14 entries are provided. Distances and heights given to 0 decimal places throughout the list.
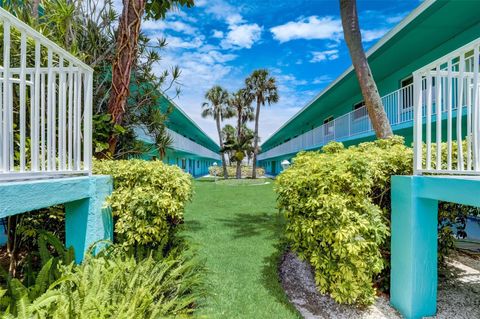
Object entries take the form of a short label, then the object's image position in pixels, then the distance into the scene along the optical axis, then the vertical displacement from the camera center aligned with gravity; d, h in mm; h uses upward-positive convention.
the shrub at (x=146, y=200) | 3480 -516
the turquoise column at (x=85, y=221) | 3270 -740
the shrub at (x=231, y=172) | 33844 -1218
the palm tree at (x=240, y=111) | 28484 +6143
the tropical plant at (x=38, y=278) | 2446 -1217
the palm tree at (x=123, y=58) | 5332 +2138
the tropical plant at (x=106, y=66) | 5020 +2290
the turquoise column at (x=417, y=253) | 3295 -1149
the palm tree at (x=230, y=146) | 28078 +1766
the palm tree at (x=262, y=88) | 27297 +7745
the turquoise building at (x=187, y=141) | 19983 +1674
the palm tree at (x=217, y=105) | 31859 +7059
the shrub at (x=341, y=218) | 3398 -762
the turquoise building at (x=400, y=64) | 8102 +4428
